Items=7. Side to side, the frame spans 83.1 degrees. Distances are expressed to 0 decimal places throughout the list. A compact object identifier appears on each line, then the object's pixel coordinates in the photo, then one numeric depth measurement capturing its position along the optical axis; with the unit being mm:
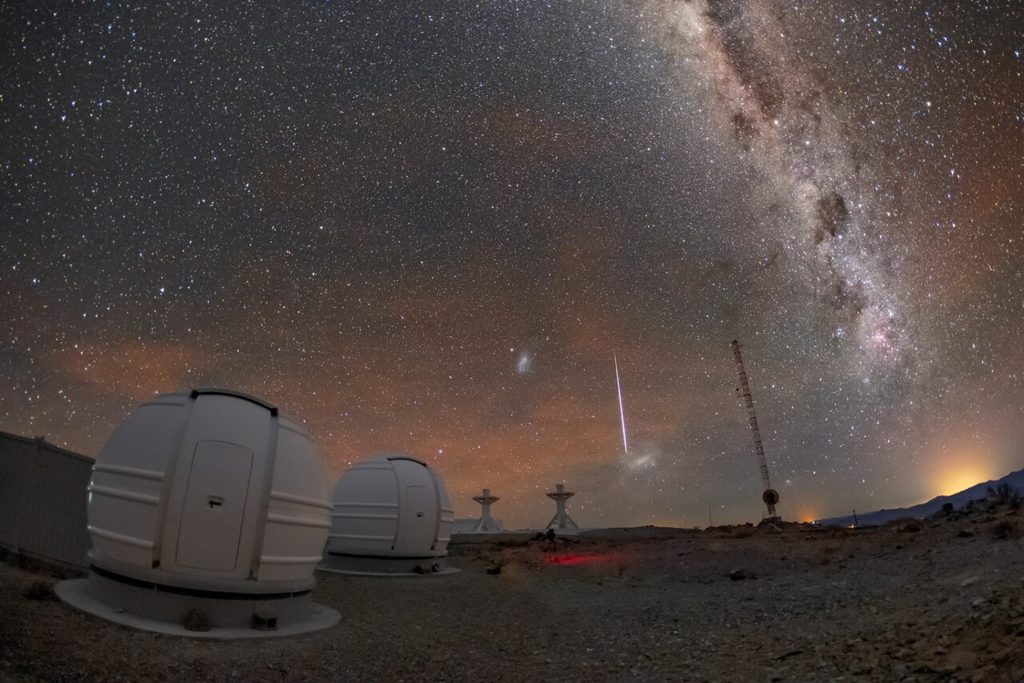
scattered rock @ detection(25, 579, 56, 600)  8898
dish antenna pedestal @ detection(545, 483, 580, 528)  66062
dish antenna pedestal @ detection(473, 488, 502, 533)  63938
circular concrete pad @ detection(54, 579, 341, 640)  8789
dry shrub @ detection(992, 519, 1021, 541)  15041
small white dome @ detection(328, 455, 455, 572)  20391
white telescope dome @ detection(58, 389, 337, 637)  9461
